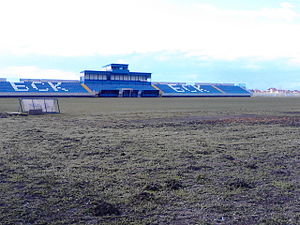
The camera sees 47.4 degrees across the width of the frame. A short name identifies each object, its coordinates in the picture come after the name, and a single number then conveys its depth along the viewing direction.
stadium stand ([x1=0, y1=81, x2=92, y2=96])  79.50
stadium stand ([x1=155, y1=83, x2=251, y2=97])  99.00
